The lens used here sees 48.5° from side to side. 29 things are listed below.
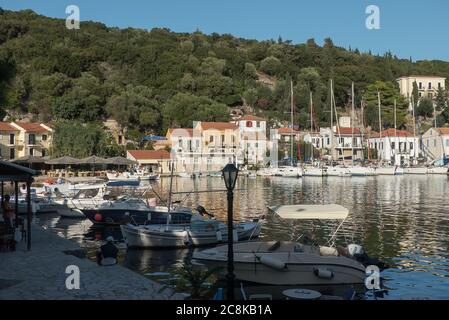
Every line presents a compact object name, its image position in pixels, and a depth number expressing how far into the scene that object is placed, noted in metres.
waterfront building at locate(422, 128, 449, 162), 105.69
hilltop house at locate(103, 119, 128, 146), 106.25
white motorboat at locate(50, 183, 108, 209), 35.84
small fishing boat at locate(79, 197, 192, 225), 29.31
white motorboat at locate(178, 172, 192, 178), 87.05
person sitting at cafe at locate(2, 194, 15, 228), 19.39
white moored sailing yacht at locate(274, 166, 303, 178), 84.87
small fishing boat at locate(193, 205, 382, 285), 17.05
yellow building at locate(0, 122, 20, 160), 82.12
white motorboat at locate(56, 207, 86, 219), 35.53
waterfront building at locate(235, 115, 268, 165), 102.81
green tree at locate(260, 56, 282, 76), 165.50
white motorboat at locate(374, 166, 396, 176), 90.26
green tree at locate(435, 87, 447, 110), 147.50
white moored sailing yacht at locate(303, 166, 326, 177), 86.88
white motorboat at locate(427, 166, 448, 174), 93.56
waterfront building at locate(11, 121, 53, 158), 84.38
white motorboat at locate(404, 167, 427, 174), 94.81
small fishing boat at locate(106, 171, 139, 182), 71.24
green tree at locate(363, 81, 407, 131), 136.12
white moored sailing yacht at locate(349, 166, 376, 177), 87.69
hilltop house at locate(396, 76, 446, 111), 158.88
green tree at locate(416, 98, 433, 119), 147.62
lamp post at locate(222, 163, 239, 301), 10.86
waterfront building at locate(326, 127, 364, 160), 116.62
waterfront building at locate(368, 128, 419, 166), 110.97
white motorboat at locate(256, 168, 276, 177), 89.44
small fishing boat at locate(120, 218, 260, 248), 24.12
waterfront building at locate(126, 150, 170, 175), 92.44
